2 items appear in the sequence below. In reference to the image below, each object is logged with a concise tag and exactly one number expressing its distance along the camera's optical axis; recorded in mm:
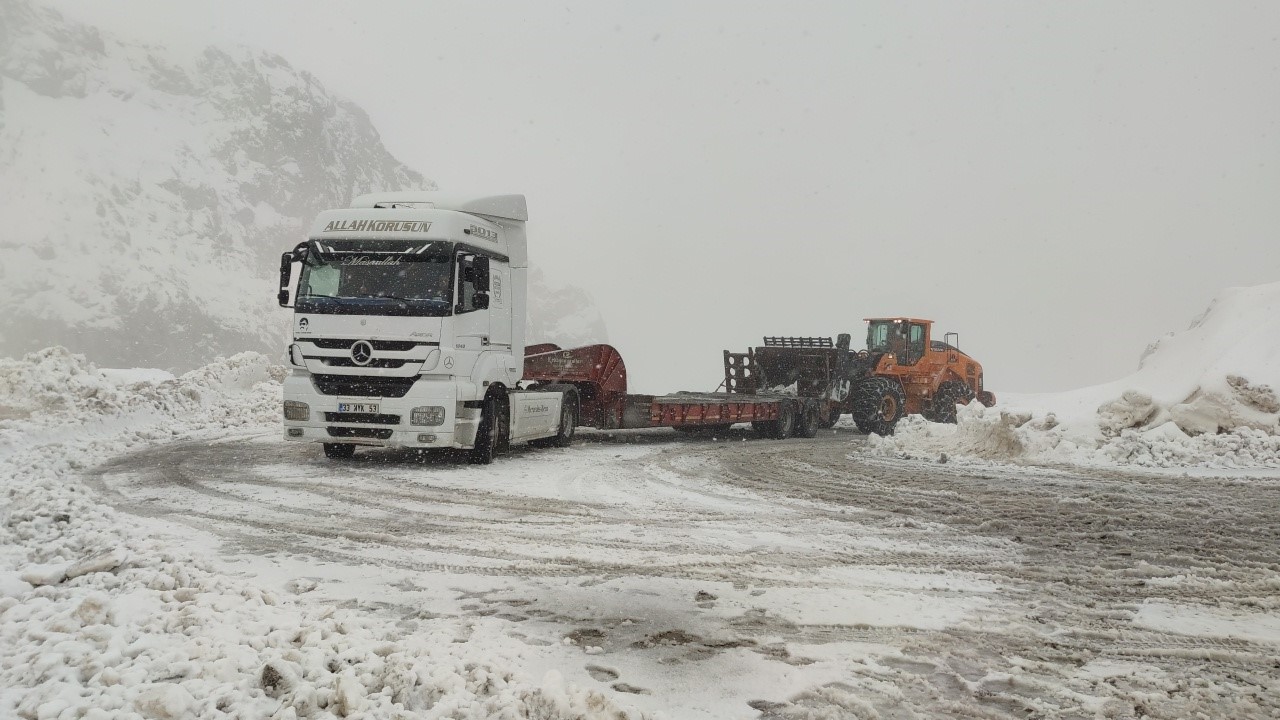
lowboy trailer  14945
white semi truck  10945
